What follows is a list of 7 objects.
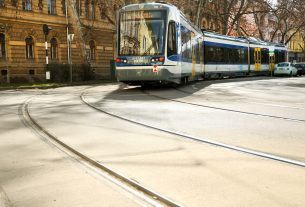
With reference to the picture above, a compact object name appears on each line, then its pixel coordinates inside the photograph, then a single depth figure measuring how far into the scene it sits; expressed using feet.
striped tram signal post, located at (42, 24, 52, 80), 91.71
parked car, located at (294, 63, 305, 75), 143.25
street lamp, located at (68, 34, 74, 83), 89.76
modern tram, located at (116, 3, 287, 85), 57.21
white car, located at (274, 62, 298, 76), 127.89
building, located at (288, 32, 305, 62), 305.53
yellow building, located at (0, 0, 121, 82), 117.08
